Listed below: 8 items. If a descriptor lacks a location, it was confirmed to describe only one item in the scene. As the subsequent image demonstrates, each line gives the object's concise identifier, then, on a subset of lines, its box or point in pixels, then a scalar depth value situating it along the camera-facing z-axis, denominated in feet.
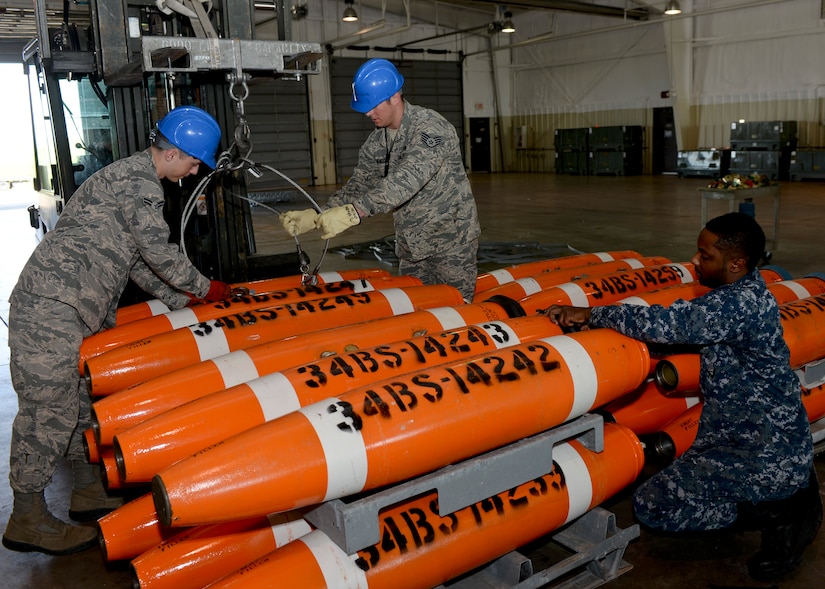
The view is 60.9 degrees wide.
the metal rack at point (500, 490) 7.69
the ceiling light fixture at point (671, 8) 63.88
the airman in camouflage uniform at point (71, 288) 10.61
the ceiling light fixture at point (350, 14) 62.95
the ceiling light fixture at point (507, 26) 69.00
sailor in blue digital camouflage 9.36
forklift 11.73
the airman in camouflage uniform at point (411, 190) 13.17
